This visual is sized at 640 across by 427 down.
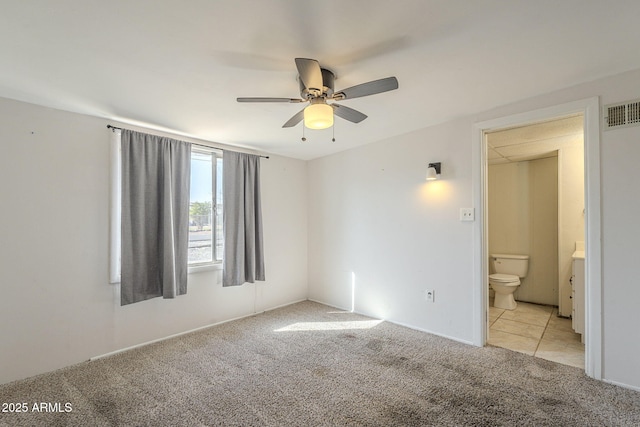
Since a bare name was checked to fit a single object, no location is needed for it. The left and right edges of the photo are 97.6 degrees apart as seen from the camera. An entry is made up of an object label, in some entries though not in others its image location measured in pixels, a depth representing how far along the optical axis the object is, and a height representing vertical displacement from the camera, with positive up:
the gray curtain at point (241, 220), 3.54 -0.04
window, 3.39 +0.10
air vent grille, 2.02 +0.74
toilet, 3.89 -0.88
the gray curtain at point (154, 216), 2.75 +0.02
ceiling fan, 1.65 +0.81
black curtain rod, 3.35 +0.87
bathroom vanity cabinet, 2.82 -0.82
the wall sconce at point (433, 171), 2.98 +0.48
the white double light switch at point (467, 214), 2.79 +0.02
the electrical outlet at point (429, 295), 3.10 -0.88
